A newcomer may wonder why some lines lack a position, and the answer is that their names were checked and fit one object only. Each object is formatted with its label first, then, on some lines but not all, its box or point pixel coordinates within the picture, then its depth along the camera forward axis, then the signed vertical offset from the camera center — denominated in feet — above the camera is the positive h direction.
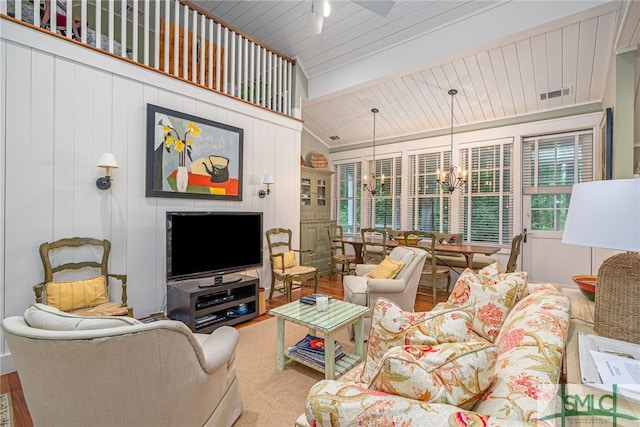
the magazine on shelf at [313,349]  7.61 -3.60
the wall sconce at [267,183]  13.21 +1.31
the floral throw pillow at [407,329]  4.24 -1.70
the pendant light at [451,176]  15.10 +1.95
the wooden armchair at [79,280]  7.66 -1.91
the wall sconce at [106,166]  8.50 +1.31
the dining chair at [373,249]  15.02 -2.08
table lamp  3.34 -0.29
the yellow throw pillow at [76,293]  7.61 -2.17
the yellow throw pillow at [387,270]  10.29 -2.00
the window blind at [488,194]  16.33 +1.12
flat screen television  9.76 -1.13
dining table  13.10 -1.64
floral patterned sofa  2.82 -1.81
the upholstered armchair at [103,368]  3.57 -2.03
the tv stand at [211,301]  9.73 -3.13
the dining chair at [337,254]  17.82 -2.68
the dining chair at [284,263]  12.80 -2.29
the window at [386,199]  20.56 +1.03
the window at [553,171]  14.57 +2.22
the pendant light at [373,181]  18.26 +2.13
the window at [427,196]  18.52 +1.10
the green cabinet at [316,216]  18.69 -0.20
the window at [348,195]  22.66 +1.40
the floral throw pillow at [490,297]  6.08 -1.79
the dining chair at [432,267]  13.08 -2.62
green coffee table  6.94 -2.67
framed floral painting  10.12 +2.08
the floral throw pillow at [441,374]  3.01 -1.68
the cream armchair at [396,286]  9.71 -2.48
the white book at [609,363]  3.21 -1.81
